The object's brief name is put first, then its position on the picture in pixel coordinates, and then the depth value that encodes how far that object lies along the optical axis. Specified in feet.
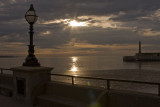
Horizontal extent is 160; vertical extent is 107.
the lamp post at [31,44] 30.27
